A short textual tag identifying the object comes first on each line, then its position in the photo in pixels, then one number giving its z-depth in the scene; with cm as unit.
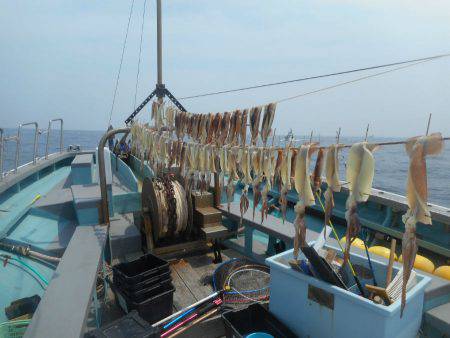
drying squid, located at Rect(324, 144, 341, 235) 237
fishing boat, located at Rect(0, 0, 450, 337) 291
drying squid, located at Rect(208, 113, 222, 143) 394
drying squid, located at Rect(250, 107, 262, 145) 327
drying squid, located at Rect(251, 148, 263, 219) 320
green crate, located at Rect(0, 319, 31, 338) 353
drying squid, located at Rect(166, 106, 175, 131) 527
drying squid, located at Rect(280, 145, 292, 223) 279
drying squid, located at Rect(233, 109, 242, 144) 352
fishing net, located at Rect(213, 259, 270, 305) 421
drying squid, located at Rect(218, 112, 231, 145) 373
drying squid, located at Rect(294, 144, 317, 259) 255
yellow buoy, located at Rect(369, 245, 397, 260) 494
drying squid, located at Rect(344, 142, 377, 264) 216
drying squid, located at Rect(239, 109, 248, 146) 346
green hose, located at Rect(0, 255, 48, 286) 566
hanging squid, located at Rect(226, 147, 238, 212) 362
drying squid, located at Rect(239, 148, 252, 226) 336
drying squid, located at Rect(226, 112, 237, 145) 360
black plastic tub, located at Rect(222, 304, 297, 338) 321
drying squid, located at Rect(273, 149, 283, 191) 292
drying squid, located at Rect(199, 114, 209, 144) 416
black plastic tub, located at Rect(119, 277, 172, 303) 380
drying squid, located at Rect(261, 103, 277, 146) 316
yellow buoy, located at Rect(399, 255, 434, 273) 471
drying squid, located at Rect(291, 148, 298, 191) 276
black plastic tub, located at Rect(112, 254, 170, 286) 389
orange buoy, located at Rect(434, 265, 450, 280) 432
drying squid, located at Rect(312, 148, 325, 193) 252
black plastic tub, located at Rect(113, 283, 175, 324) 379
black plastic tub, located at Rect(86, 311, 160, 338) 290
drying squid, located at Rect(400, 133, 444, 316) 181
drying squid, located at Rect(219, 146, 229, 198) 377
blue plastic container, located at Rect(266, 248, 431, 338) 260
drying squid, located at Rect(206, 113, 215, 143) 404
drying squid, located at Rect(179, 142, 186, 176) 473
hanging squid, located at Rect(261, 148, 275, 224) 303
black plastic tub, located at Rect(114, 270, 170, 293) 383
